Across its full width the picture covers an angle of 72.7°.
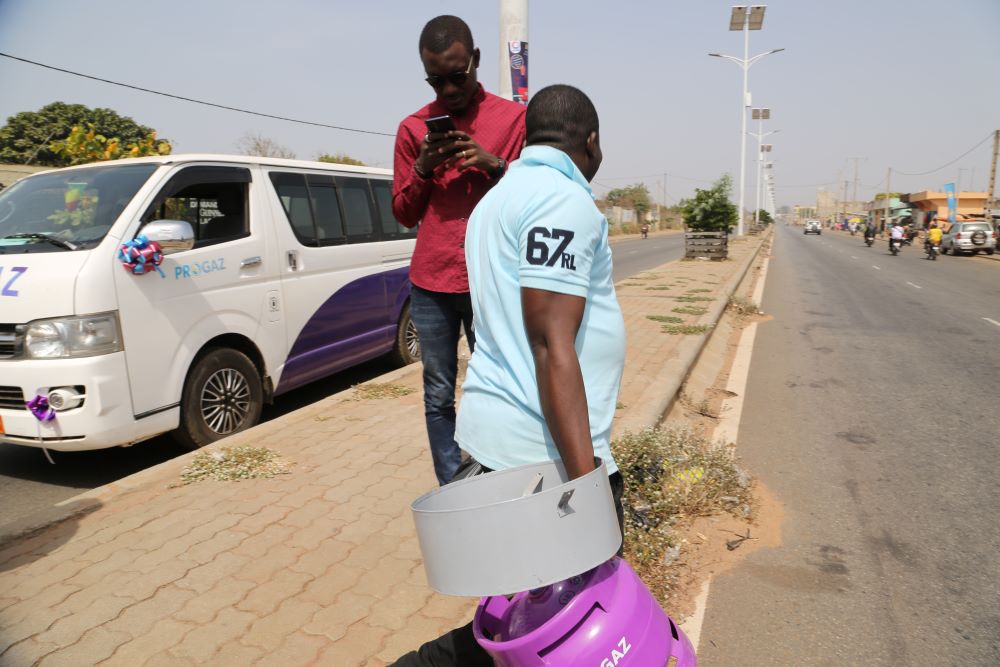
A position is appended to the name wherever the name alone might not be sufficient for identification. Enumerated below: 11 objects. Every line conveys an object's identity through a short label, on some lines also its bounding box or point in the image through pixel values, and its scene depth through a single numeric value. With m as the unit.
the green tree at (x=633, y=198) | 71.75
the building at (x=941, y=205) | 49.75
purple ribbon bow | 3.73
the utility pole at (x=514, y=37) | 5.25
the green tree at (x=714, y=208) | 21.58
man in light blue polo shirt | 1.46
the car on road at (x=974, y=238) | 30.28
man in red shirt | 2.35
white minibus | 3.75
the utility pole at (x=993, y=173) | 44.65
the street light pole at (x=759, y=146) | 48.34
